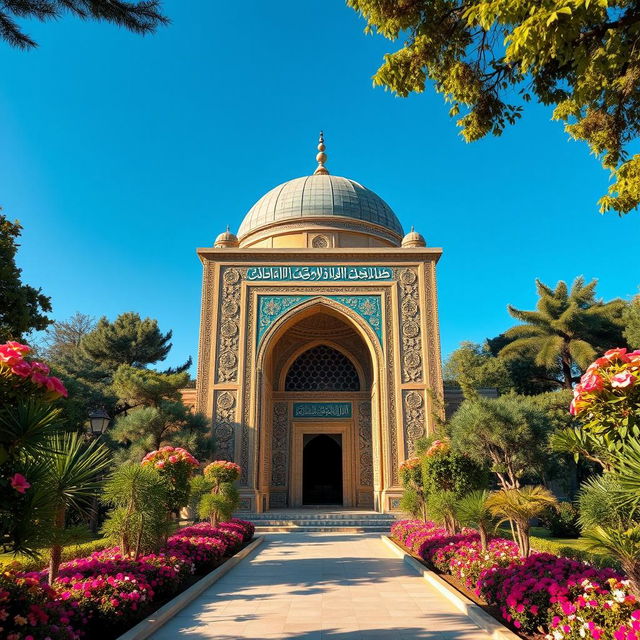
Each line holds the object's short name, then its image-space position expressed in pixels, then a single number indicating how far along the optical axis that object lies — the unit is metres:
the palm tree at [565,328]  19.06
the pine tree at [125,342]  25.14
